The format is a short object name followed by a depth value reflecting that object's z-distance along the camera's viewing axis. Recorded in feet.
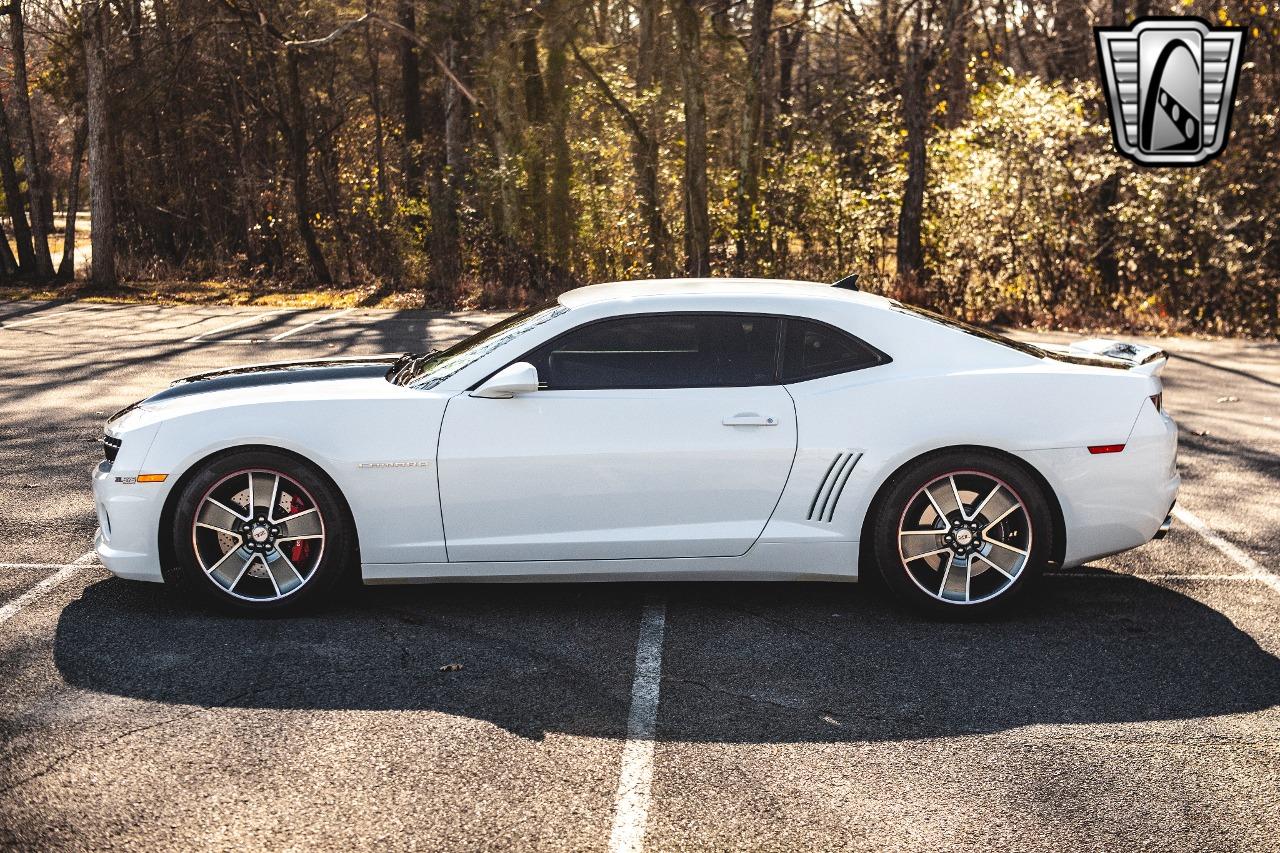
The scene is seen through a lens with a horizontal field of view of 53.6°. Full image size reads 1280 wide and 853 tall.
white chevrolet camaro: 17.33
